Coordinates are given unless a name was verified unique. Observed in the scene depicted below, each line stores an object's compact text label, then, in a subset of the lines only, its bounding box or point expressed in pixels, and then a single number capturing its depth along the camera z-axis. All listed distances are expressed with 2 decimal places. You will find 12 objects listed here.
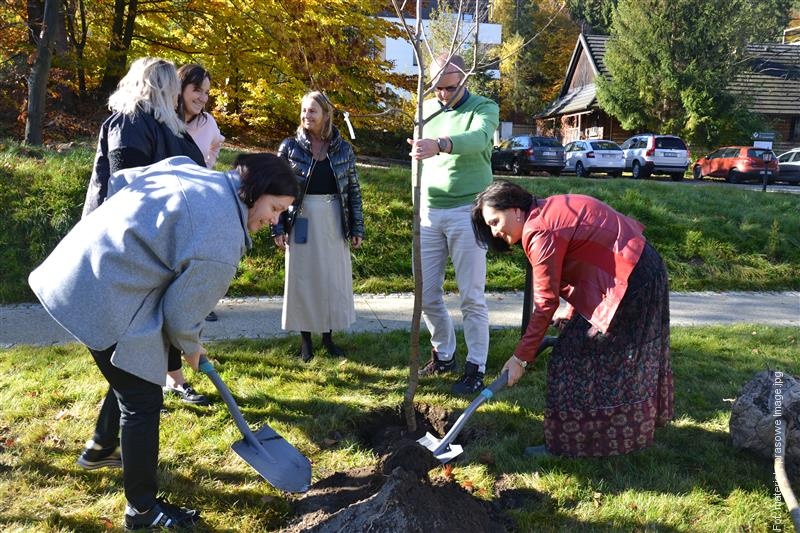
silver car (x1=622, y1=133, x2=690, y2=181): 20.72
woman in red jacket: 2.91
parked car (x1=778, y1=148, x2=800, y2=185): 21.08
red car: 20.48
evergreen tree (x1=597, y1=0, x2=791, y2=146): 24.36
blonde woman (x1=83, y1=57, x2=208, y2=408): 3.12
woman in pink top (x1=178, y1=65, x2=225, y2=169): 3.72
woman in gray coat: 2.17
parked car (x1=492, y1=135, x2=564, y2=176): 20.33
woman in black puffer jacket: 4.24
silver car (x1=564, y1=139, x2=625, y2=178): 21.19
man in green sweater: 3.90
